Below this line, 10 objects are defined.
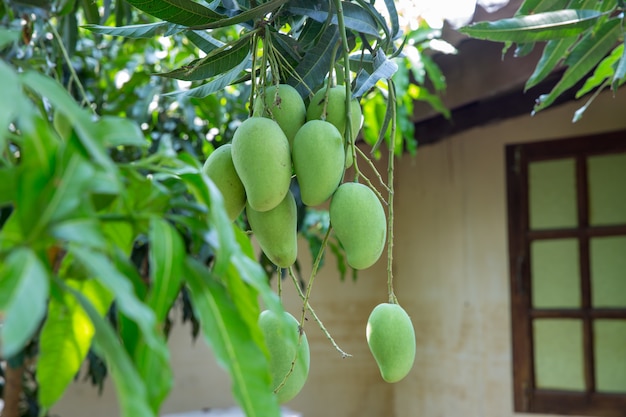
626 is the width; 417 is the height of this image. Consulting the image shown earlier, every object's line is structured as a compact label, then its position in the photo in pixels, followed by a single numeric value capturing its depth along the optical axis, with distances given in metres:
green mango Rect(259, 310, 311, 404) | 0.73
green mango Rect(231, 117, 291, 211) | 0.69
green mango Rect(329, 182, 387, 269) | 0.72
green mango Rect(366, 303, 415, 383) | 0.76
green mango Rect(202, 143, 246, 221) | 0.75
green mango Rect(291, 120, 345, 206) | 0.70
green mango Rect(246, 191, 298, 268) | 0.73
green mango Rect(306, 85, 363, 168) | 0.79
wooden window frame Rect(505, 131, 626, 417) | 2.87
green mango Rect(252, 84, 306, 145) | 0.76
